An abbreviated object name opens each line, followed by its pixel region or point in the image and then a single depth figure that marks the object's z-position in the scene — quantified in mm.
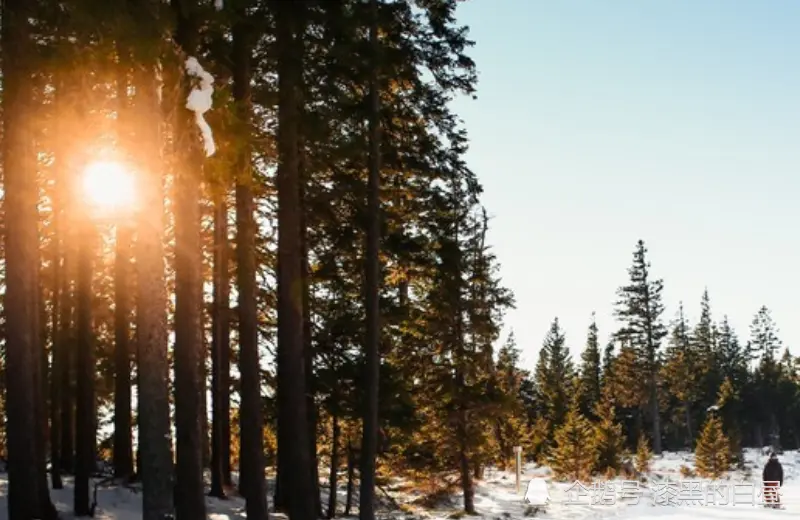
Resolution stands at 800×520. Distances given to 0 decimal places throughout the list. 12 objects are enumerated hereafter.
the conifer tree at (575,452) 40250
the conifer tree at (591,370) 84625
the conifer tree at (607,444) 44812
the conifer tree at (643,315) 66312
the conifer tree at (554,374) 65375
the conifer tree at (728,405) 73375
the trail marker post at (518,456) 29875
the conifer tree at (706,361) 89062
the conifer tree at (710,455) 46344
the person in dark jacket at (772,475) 24703
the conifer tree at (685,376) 82750
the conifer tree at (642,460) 46188
